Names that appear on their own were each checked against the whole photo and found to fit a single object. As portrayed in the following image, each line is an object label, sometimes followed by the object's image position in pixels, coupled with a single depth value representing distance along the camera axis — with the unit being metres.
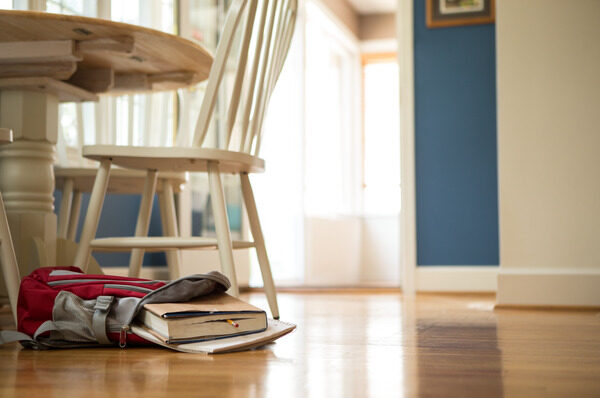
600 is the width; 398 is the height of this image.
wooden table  1.89
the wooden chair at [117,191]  2.42
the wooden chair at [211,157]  1.90
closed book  1.48
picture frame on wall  4.10
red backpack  1.55
